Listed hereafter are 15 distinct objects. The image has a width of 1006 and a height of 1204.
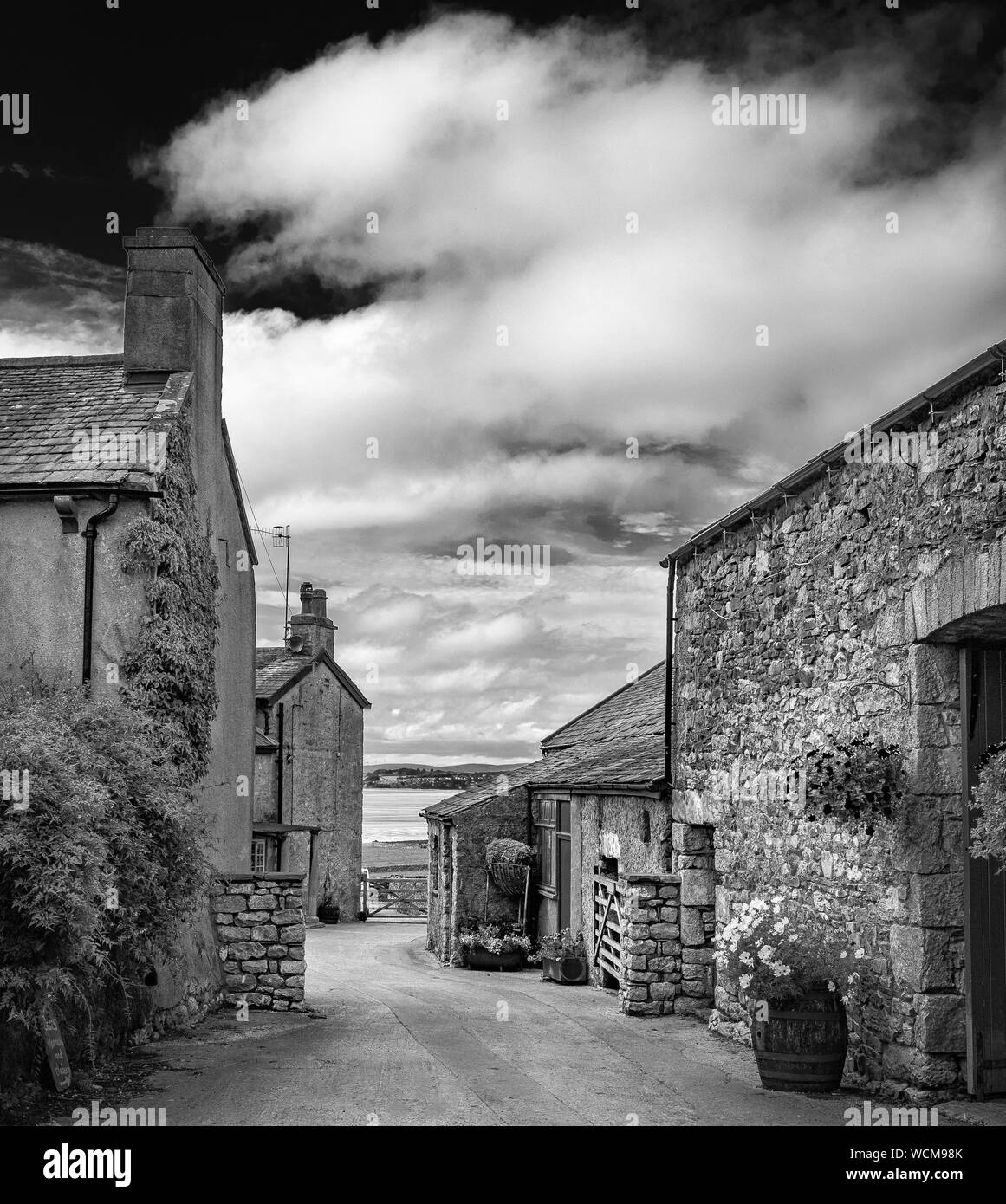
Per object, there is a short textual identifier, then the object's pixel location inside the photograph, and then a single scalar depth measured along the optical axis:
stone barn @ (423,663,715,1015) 12.73
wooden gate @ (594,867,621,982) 16.25
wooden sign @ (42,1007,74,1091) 7.80
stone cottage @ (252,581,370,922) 31.56
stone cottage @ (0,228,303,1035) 11.54
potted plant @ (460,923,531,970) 21.67
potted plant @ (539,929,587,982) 17.70
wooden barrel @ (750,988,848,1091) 8.03
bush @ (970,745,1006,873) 6.21
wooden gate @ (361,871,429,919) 36.44
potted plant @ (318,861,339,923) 32.78
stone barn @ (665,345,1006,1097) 7.39
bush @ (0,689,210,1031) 7.00
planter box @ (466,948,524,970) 21.72
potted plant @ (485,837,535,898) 22.41
